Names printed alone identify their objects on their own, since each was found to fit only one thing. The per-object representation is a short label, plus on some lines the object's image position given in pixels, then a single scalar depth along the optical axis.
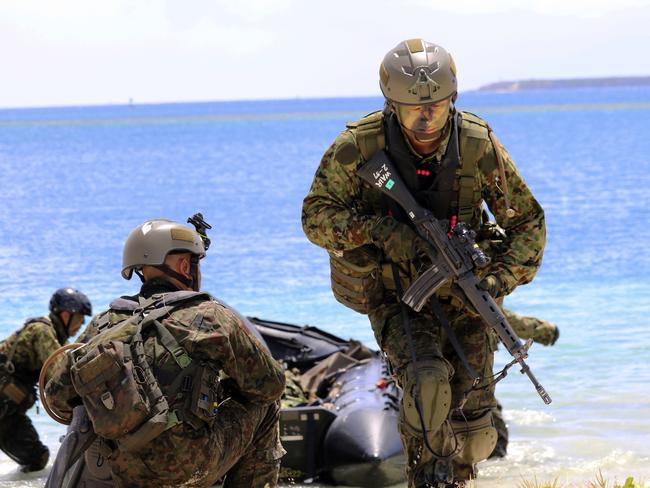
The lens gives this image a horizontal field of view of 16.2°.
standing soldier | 10.54
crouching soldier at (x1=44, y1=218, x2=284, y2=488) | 8.86
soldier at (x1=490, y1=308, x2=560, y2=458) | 17.75
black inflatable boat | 15.88
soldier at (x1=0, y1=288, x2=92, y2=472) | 16.75
